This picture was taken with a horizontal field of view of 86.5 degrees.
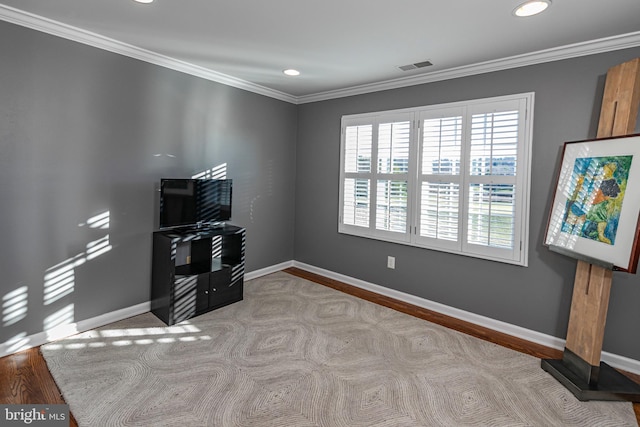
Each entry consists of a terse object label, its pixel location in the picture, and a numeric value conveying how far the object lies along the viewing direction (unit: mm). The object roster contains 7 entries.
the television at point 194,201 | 3191
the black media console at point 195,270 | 3105
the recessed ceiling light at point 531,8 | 2066
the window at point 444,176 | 3006
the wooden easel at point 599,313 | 2229
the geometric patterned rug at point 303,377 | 1989
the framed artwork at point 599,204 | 2105
